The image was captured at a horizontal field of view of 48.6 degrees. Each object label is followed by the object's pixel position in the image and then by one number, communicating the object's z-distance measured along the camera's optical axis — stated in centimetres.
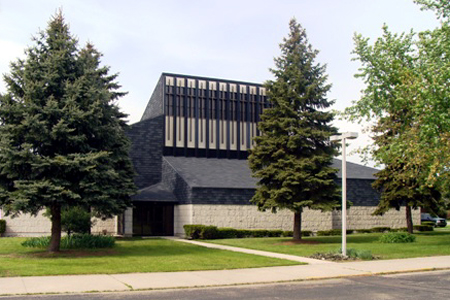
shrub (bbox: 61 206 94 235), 2948
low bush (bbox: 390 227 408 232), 4030
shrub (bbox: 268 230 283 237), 3619
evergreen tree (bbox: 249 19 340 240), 2748
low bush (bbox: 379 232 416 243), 2708
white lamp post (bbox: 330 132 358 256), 1912
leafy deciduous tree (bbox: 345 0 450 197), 2205
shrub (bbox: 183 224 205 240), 3341
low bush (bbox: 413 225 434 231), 4119
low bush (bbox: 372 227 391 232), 4030
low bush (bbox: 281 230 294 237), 3656
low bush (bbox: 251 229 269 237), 3564
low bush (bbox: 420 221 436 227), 4822
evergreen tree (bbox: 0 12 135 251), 1983
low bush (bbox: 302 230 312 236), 3726
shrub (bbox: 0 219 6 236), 3525
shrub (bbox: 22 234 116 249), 2381
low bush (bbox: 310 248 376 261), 1909
